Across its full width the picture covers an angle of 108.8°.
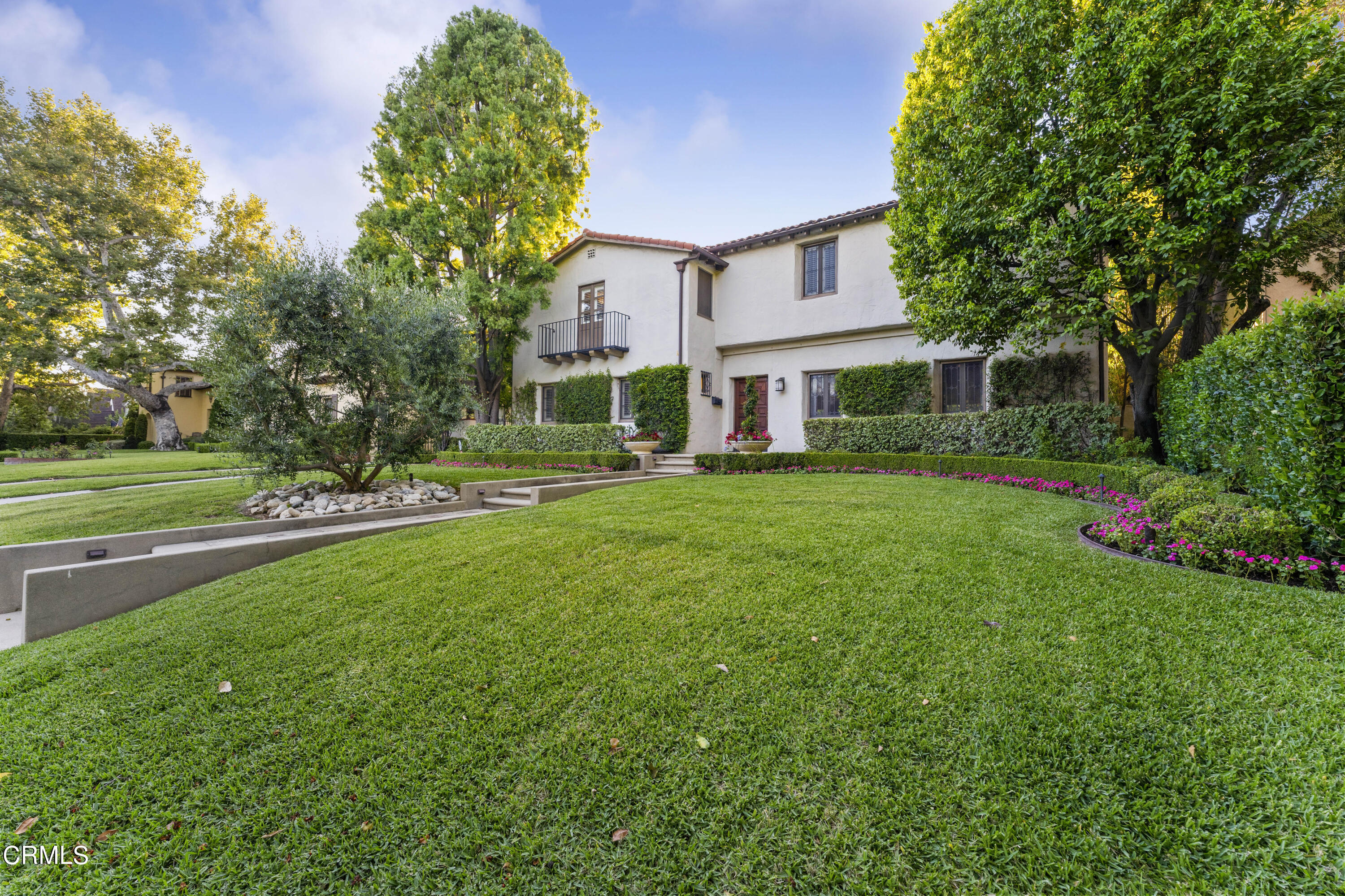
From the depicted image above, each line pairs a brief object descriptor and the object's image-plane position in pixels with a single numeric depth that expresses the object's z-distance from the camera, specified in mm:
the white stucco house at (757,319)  11992
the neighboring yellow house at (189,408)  29031
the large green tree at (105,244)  17750
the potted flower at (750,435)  12250
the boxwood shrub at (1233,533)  3361
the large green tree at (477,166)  14344
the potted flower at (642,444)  12469
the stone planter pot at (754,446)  12242
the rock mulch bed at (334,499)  6449
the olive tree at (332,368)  6012
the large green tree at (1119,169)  6000
